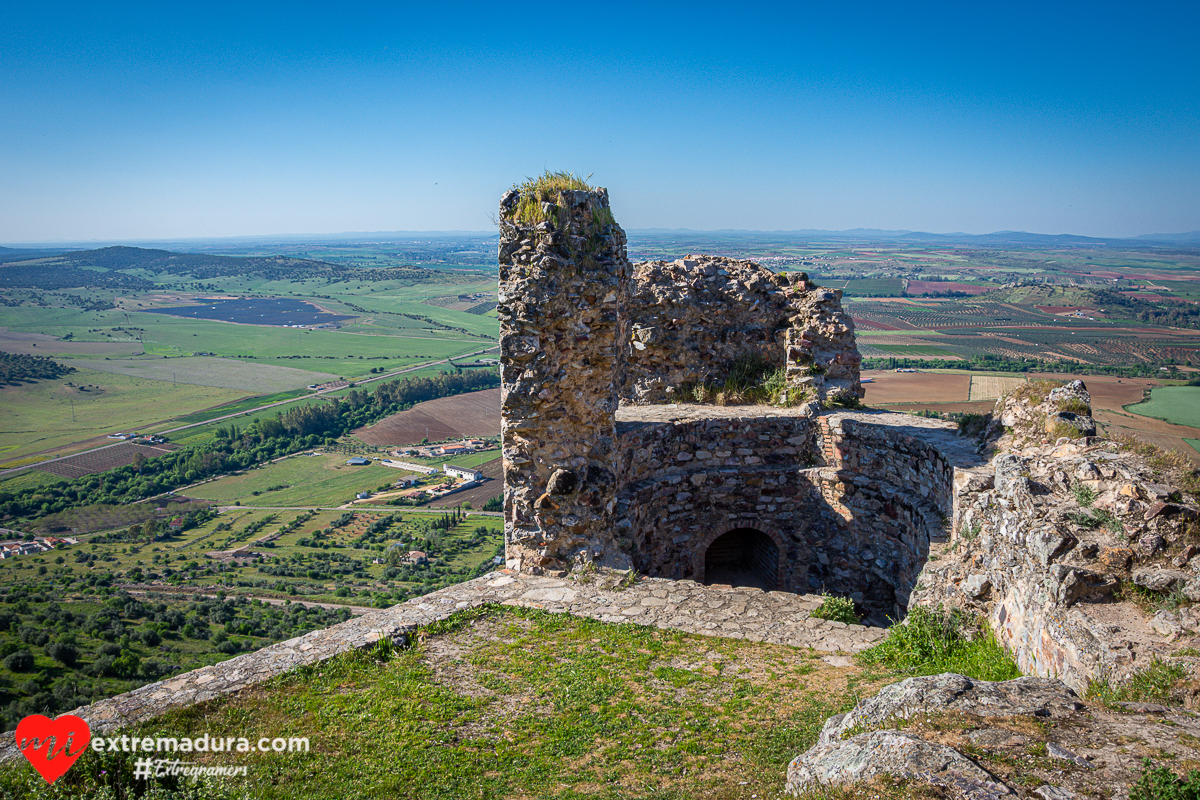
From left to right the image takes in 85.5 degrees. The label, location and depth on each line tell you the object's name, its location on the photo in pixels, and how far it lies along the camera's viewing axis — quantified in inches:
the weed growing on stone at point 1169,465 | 188.3
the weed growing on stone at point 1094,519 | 189.0
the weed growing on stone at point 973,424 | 357.4
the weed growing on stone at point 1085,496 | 200.2
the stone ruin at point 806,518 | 137.7
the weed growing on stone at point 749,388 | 458.6
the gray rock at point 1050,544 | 183.2
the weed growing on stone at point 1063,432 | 275.4
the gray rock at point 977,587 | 220.7
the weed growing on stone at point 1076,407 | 298.4
